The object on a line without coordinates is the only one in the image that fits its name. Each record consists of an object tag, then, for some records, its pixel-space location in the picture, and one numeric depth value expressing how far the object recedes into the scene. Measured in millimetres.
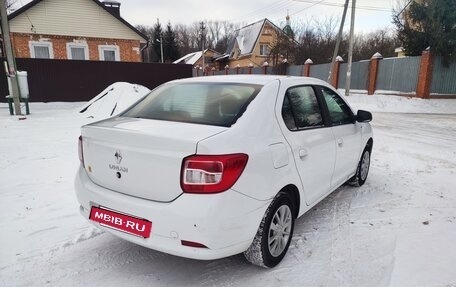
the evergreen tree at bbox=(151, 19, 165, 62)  59000
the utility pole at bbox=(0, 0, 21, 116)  10620
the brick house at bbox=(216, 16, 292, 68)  48750
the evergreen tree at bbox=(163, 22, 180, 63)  57625
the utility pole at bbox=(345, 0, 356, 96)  19188
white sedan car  2346
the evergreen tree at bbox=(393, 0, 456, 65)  18000
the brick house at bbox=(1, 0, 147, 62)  19375
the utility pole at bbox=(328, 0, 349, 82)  19719
